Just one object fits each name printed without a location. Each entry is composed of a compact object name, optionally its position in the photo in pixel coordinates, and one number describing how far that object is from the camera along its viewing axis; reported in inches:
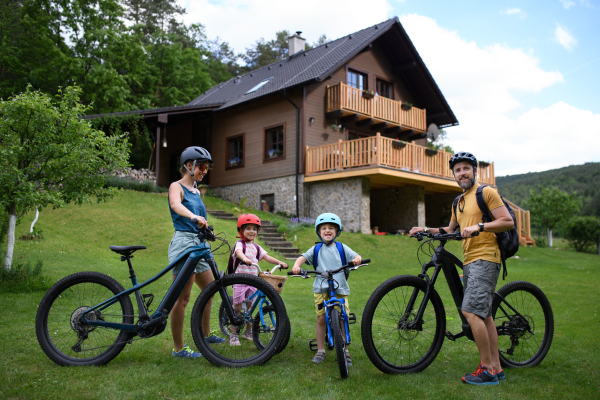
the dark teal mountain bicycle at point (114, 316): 140.6
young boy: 149.6
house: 625.3
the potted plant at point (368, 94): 701.2
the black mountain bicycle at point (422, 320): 135.2
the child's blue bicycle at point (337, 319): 130.5
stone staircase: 482.6
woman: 150.6
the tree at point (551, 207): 1342.3
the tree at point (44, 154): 261.4
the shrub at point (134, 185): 647.8
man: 132.6
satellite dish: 810.2
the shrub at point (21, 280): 264.0
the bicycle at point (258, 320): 148.4
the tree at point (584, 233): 946.7
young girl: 172.2
